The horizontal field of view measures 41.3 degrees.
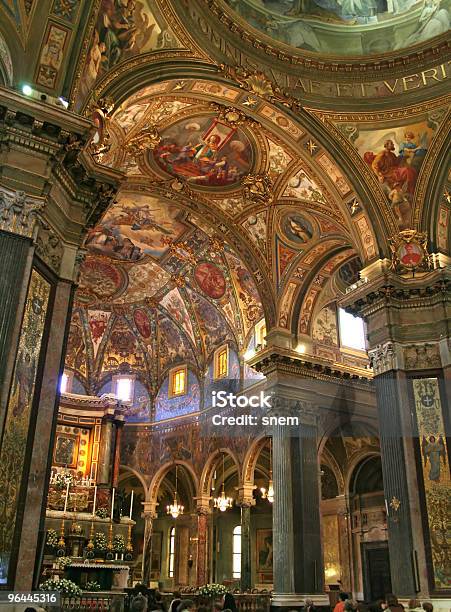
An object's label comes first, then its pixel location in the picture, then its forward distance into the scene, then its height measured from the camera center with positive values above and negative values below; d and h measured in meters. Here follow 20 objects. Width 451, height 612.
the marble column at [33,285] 8.52 +4.12
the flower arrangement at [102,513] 20.92 +1.66
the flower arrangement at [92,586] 14.81 -0.51
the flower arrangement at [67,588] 10.91 -0.41
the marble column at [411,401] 12.20 +3.48
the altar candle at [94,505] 21.47 +1.97
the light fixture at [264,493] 24.12 +2.78
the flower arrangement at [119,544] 19.00 +0.61
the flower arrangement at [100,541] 19.30 +0.70
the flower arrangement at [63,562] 15.75 +0.04
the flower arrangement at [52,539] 18.09 +0.69
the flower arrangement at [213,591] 13.09 -0.51
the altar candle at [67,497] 19.89 +2.09
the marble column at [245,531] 20.95 +1.17
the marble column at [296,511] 16.36 +1.50
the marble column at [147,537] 24.83 +1.06
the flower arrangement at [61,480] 21.02 +2.69
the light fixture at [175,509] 24.20 +2.13
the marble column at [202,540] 23.03 +0.95
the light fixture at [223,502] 22.31 +2.22
